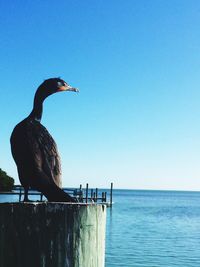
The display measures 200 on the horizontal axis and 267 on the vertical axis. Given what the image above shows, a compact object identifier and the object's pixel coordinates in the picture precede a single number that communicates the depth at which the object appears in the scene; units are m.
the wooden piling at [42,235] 1.56
